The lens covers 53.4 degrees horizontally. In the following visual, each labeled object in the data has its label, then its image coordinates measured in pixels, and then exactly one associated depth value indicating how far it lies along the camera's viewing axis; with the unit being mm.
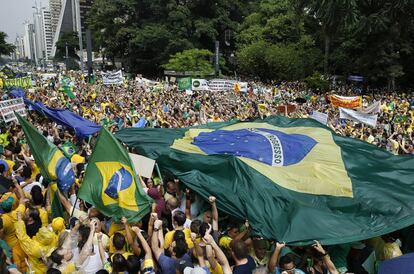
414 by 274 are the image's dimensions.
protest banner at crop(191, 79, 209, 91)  20406
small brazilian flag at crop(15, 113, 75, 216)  5695
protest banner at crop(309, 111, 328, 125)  11147
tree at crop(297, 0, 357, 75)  27328
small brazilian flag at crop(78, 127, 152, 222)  4898
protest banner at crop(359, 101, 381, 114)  12291
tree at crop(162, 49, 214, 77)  38312
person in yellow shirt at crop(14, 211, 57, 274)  4320
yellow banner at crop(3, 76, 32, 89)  22731
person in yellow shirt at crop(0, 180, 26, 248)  4691
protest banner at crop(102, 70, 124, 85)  23656
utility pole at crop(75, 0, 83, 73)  45922
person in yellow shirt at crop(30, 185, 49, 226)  5438
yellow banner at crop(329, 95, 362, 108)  14500
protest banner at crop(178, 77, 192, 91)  22177
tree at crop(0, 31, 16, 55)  71938
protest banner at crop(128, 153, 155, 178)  5996
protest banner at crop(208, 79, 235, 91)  19312
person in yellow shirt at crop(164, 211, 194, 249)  4477
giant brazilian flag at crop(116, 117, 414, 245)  4871
